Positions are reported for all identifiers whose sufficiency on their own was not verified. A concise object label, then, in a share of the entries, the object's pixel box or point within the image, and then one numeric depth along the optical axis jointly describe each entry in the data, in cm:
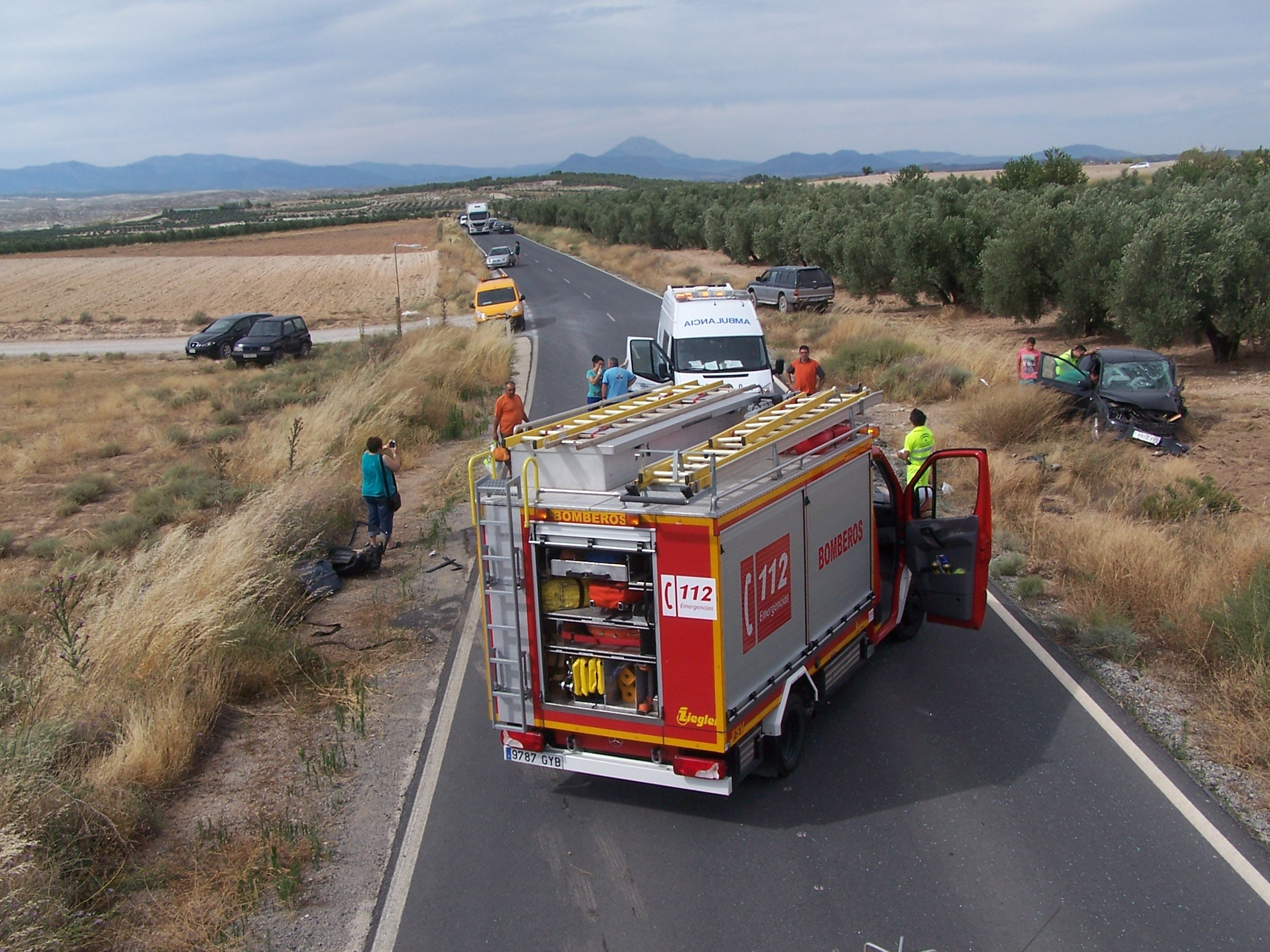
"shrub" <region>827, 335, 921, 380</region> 2119
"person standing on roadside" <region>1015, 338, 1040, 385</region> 1680
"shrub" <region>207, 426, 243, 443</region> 2006
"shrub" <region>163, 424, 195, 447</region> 2058
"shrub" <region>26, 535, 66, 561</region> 1323
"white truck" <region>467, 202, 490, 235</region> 9031
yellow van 3272
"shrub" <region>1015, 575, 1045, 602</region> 963
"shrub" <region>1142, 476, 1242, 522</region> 1149
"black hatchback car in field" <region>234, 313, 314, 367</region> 3136
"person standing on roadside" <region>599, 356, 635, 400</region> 1535
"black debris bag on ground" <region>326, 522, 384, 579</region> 1109
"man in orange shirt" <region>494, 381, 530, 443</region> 1339
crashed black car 1502
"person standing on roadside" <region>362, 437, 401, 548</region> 1112
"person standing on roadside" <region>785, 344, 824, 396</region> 1526
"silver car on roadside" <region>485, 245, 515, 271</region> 5391
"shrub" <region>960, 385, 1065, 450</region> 1546
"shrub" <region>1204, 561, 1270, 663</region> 731
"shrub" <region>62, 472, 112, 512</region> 1648
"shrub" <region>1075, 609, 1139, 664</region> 822
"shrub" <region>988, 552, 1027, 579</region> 1041
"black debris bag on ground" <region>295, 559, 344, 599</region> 1023
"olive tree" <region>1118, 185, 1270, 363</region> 1986
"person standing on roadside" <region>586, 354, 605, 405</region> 1564
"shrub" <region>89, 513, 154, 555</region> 1301
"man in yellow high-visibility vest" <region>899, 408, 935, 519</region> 1070
